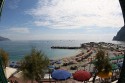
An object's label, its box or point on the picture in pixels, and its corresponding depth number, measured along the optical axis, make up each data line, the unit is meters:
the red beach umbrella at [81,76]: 4.62
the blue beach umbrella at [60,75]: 4.59
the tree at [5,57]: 5.21
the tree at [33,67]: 4.39
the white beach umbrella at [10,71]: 5.18
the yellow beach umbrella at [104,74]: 4.97
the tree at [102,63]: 5.11
